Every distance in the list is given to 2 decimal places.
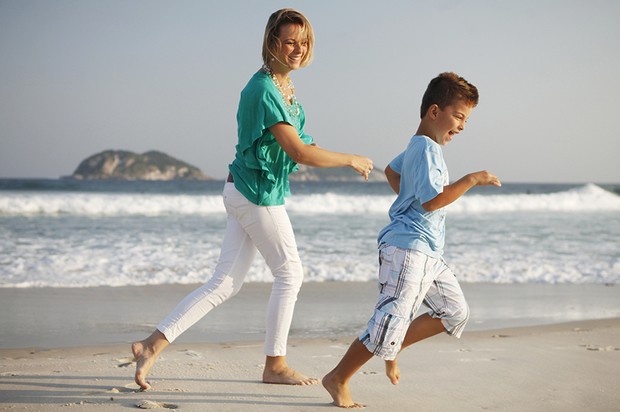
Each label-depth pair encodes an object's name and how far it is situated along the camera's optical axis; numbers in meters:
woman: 3.06
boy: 2.74
